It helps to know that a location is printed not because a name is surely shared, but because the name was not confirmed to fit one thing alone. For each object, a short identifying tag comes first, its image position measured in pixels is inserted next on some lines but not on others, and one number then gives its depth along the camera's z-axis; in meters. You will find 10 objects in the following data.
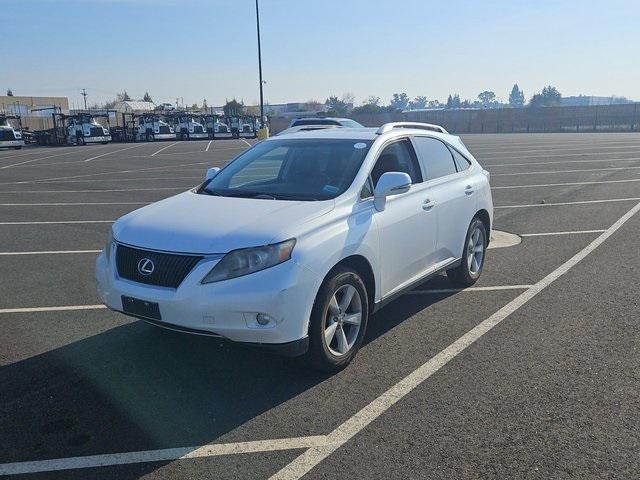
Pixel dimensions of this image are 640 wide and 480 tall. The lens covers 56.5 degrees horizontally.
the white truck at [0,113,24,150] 38.84
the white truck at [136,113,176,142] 47.84
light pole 44.44
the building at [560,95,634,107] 180.04
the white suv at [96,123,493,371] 3.82
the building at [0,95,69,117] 82.38
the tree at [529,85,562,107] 150.79
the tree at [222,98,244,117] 85.56
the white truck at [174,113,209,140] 49.28
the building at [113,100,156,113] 81.69
